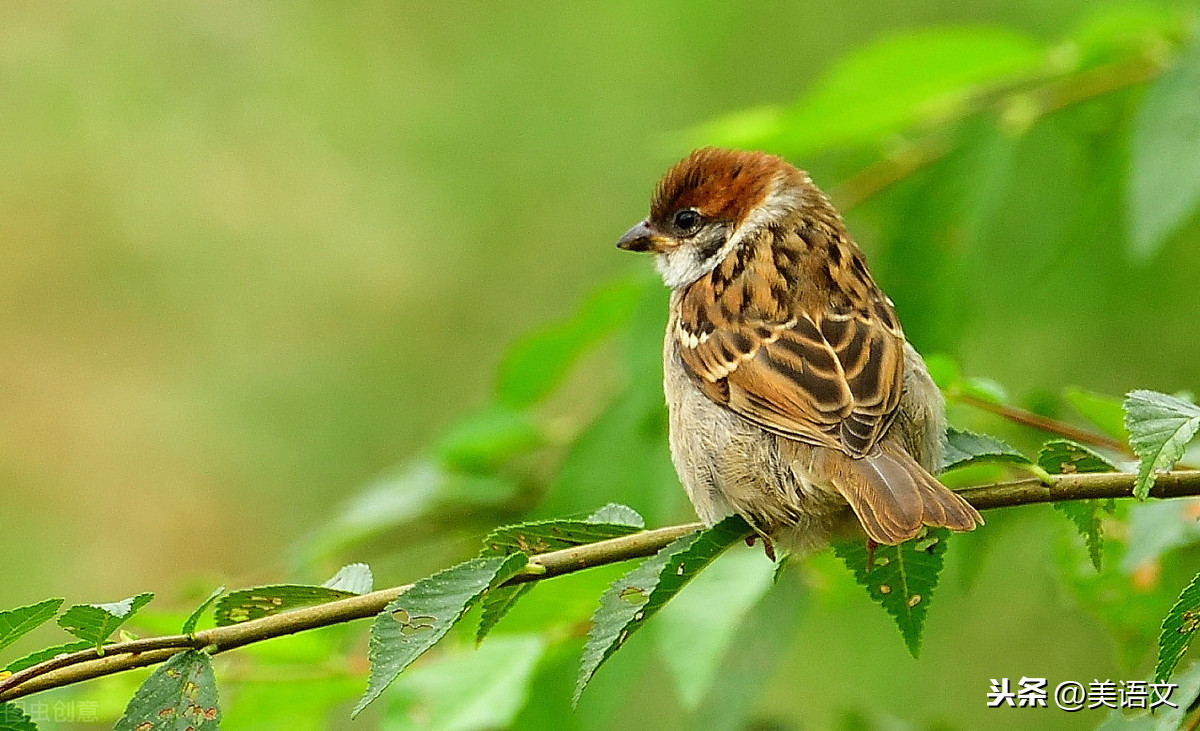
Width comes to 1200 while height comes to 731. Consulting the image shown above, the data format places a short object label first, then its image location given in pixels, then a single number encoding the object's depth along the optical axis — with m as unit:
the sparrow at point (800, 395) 4.45
